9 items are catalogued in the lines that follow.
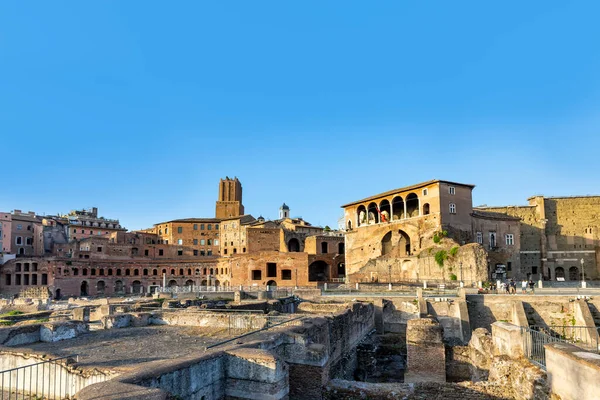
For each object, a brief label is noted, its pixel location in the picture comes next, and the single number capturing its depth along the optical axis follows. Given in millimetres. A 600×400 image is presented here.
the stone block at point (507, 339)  12037
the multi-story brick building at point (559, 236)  55594
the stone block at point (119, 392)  5270
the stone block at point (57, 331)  12438
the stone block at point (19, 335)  11586
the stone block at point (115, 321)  14703
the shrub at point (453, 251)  40875
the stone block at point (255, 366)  7469
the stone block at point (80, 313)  16703
